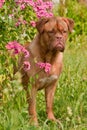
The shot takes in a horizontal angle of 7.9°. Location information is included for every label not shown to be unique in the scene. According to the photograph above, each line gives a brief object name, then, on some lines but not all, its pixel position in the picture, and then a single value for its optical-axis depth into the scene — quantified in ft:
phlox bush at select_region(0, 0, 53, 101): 21.18
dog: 25.00
